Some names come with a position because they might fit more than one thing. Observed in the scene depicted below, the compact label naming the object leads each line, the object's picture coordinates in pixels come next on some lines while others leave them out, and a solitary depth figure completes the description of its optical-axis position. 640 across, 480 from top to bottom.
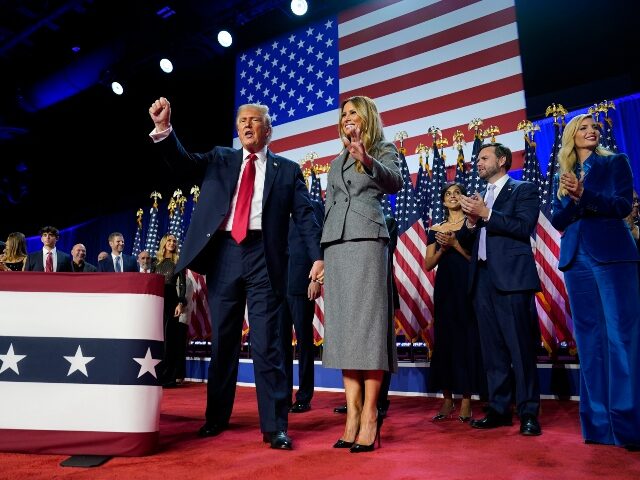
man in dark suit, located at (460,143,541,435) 2.73
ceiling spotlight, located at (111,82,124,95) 9.95
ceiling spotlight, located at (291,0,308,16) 7.88
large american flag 7.01
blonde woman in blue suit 2.28
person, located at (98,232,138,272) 6.29
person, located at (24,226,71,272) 5.32
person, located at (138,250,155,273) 6.27
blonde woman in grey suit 2.14
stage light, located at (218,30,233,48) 8.56
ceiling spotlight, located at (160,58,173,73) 9.18
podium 1.93
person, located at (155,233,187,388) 5.69
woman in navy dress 3.35
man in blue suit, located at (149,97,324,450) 2.40
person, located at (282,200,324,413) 3.89
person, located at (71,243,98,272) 5.96
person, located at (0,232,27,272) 5.35
